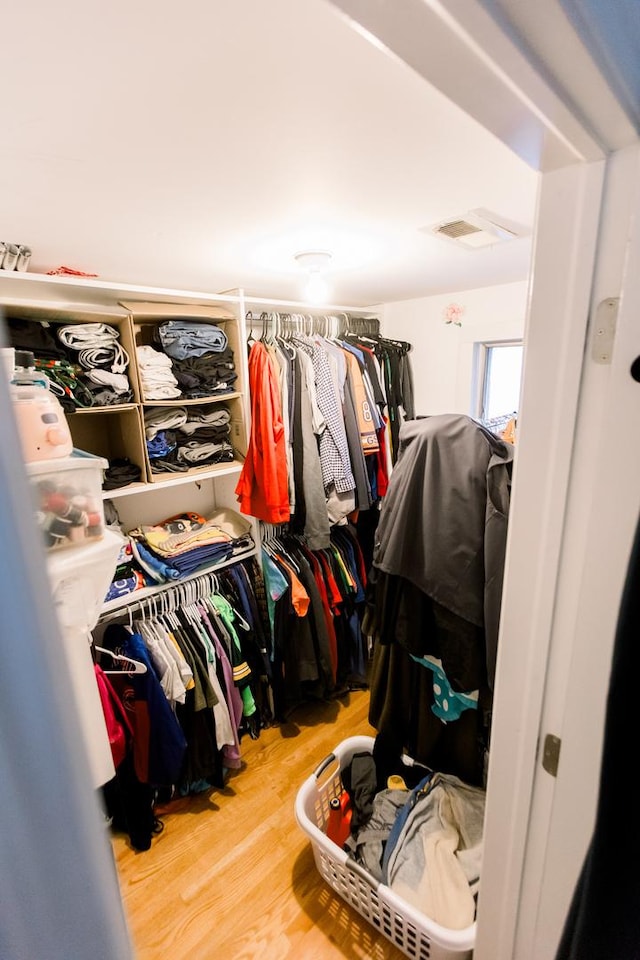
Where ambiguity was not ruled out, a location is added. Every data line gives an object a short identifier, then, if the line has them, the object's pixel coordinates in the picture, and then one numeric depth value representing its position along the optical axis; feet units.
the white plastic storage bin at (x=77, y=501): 1.99
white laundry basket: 3.41
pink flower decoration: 7.65
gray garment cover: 3.60
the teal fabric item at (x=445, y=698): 4.42
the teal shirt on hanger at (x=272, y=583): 6.19
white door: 1.22
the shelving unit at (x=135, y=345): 4.65
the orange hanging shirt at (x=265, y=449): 5.78
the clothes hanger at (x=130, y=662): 4.82
